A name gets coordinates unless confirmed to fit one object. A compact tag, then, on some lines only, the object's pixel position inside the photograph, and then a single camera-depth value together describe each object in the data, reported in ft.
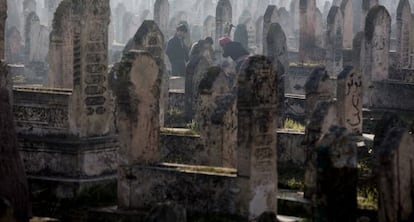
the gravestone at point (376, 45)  93.50
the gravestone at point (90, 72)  62.90
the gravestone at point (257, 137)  50.88
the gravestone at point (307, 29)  126.52
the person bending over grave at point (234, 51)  108.58
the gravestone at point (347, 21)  132.46
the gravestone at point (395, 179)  42.55
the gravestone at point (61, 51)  80.18
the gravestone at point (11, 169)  51.31
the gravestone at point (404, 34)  111.24
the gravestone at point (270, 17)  130.21
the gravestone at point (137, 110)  56.08
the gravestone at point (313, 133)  56.03
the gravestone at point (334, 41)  120.98
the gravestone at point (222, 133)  61.16
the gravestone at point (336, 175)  40.27
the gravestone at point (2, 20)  68.21
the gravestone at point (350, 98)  71.05
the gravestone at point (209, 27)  166.88
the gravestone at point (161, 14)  151.94
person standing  121.39
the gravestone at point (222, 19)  141.79
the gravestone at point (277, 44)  106.52
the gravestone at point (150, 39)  81.76
